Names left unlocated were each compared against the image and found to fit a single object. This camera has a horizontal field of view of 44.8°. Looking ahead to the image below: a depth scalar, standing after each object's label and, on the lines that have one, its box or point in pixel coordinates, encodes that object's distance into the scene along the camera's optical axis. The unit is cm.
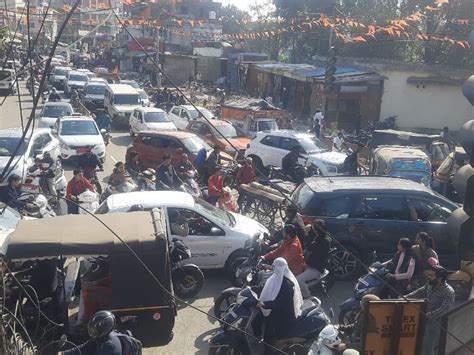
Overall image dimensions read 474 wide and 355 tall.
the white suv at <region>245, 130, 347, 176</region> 1731
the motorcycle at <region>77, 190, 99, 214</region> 1160
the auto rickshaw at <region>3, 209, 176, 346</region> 672
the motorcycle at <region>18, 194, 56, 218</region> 1170
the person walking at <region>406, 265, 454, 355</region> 695
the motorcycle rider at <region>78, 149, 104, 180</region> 1346
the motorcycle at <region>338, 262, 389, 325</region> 798
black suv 1015
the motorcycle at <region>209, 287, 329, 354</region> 683
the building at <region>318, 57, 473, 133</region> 2891
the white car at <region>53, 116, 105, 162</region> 1872
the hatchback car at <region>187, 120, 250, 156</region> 2009
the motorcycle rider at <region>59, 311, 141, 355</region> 534
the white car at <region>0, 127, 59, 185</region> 1455
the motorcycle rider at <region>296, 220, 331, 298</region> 877
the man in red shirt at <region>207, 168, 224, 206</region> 1277
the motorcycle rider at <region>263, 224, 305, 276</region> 852
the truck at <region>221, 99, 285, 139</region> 2330
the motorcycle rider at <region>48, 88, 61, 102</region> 3148
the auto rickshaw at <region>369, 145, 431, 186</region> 1514
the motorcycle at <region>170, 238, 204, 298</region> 906
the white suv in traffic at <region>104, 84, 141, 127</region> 2766
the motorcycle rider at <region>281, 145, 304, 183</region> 1638
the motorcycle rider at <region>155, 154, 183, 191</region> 1348
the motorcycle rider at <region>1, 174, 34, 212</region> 1140
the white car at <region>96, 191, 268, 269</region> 961
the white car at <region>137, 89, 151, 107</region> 3124
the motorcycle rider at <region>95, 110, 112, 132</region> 2385
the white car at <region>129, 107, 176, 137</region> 2386
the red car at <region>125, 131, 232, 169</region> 1767
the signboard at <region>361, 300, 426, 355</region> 434
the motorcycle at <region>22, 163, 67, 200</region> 1325
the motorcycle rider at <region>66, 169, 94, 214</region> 1175
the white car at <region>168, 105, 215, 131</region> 2580
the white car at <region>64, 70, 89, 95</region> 3809
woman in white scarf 682
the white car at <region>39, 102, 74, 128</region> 2362
